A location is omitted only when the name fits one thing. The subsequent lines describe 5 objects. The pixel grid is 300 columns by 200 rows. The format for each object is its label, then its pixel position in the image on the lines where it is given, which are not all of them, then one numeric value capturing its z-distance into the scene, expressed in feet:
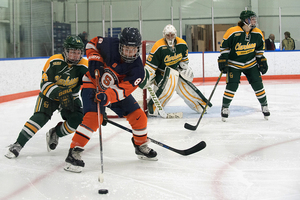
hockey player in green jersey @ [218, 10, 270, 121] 24.00
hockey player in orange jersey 13.53
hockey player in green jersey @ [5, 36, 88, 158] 15.71
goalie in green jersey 26.45
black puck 11.40
